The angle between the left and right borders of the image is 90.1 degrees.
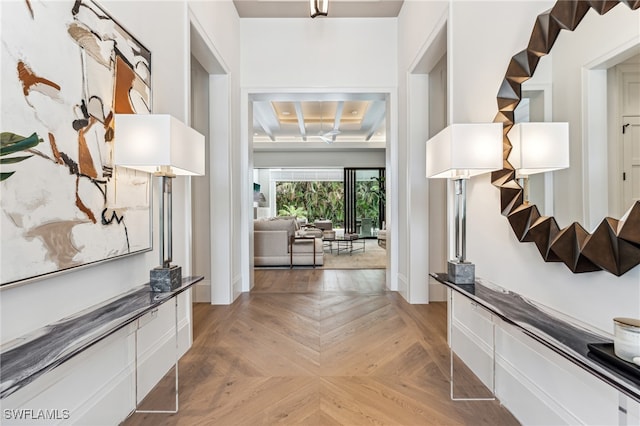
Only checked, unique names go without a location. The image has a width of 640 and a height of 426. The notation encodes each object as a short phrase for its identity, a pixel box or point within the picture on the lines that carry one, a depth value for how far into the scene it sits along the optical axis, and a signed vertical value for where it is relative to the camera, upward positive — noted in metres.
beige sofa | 5.95 -0.65
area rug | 6.16 -1.08
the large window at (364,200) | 10.75 +0.34
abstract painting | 1.09 +0.29
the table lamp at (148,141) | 1.58 +0.35
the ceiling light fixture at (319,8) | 3.38 +2.20
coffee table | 7.28 -1.02
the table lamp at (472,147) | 1.74 +0.34
